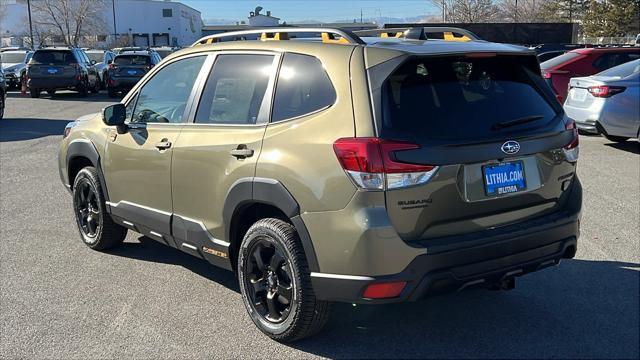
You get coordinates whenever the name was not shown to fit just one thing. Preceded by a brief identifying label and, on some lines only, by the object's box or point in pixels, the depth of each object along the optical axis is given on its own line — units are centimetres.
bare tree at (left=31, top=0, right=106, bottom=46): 7581
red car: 1360
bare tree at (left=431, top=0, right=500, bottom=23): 5892
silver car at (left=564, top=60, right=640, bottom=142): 981
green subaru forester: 326
